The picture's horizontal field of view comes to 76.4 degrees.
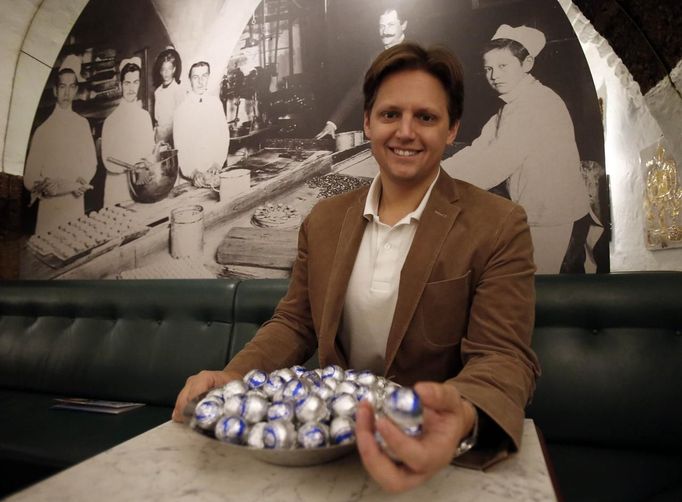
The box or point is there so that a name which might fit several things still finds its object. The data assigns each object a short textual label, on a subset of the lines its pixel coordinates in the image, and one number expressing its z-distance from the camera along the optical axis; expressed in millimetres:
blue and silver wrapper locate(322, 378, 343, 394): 687
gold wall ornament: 1698
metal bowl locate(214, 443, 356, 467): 568
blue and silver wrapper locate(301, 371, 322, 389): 687
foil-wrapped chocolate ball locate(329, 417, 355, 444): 582
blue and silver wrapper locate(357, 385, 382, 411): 648
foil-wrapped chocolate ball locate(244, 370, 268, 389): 721
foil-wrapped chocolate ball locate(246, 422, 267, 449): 582
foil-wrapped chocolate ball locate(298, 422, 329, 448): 575
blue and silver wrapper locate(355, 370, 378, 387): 708
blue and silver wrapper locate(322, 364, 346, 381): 730
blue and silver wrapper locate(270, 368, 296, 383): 717
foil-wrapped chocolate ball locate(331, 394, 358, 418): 614
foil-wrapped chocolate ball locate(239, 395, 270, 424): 618
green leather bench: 1339
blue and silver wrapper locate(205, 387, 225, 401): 677
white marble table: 558
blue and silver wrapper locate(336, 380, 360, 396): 658
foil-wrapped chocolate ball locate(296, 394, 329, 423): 600
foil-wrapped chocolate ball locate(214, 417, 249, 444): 597
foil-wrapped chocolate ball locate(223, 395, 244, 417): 631
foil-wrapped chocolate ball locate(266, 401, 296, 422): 605
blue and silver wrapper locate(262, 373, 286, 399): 679
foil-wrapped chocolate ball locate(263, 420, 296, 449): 578
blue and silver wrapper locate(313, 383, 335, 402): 644
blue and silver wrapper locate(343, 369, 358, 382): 732
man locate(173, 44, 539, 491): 885
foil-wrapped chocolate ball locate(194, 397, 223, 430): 636
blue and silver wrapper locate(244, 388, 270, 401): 657
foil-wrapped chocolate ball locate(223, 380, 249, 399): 682
